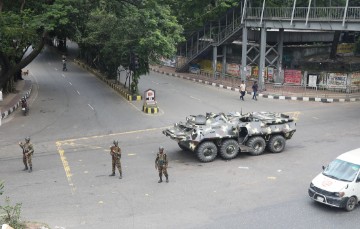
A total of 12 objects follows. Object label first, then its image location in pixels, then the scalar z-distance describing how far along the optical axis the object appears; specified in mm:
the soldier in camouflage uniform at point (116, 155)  15914
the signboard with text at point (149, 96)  27375
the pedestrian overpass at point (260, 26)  30453
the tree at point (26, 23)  23781
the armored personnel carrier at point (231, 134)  17703
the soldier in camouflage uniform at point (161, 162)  15227
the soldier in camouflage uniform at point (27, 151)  16828
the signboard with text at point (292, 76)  35750
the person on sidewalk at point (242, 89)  31333
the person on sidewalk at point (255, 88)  31594
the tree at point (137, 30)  28469
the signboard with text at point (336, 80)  33522
